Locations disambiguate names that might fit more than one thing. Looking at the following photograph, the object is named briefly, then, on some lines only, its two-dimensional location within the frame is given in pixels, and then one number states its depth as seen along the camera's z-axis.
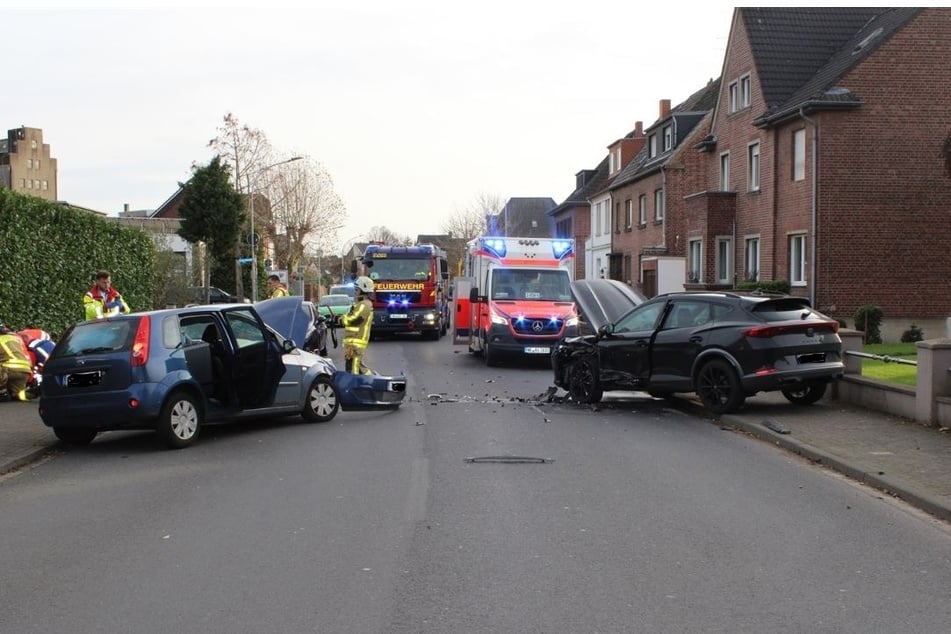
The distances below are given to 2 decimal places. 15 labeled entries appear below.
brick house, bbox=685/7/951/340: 26.48
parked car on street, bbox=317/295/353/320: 35.56
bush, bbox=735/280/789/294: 27.05
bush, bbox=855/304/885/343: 25.12
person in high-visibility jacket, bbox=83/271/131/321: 13.73
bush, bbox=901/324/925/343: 25.56
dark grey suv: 12.09
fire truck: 30.78
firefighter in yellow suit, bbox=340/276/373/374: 14.42
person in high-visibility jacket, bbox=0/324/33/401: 14.05
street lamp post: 40.84
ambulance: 20.58
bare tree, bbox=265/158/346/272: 62.09
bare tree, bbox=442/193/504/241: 82.00
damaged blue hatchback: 10.16
